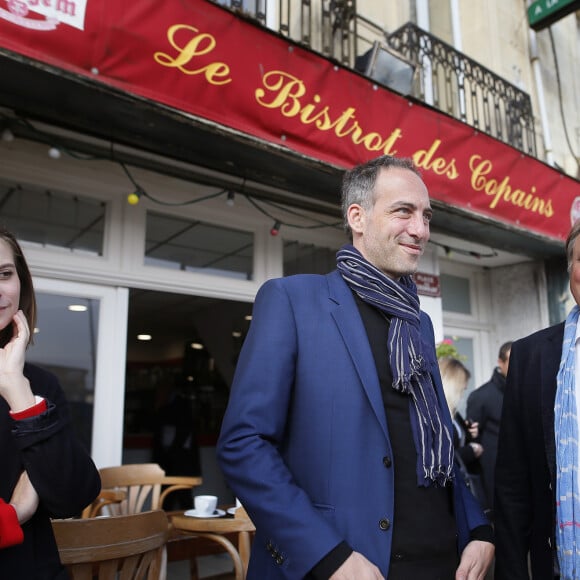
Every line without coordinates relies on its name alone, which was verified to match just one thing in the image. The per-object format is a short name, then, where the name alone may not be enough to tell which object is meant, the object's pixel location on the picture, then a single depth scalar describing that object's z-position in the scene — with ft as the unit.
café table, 9.96
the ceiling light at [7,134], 12.35
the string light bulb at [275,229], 17.01
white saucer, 11.07
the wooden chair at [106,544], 5.69
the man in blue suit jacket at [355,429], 4.26
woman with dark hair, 4.54
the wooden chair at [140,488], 13.38
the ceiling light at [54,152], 12.69
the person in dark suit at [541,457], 5.60
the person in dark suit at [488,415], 14.19
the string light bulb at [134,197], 13.84
